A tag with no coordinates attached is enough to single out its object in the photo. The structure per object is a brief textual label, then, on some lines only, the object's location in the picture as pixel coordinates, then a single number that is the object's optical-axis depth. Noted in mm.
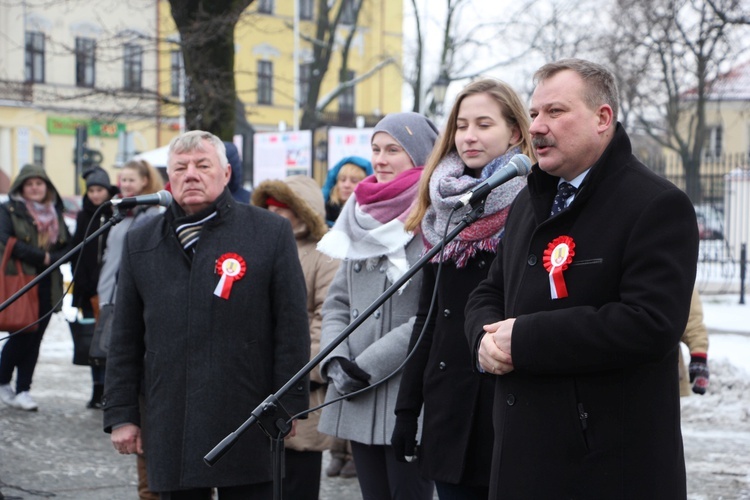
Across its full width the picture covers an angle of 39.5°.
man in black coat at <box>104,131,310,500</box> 4062
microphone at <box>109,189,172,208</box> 4258
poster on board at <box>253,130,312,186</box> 14680
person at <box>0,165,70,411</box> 8773
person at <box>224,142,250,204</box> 6547
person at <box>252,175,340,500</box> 4863
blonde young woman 3625
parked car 19691
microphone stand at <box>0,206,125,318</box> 4434
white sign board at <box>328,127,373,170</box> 14039
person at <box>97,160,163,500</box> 7668
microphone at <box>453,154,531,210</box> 3195
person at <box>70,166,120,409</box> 8672
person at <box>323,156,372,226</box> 7367
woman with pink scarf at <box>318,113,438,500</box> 4156
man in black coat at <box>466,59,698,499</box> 2705
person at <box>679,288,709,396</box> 6086
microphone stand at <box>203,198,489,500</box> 3162
